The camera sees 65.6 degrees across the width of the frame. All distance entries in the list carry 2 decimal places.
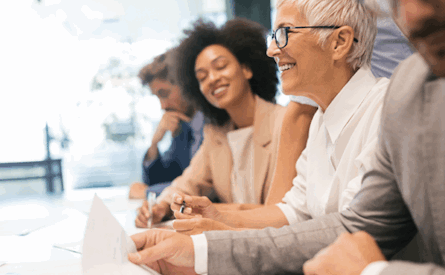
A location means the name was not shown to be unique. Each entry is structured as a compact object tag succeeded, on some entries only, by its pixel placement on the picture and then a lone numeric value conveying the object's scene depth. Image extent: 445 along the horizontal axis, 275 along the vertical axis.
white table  0.87
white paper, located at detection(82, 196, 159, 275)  0.64
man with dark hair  2.50
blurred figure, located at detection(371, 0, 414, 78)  1.32
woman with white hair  0.84
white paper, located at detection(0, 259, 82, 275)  0.77
